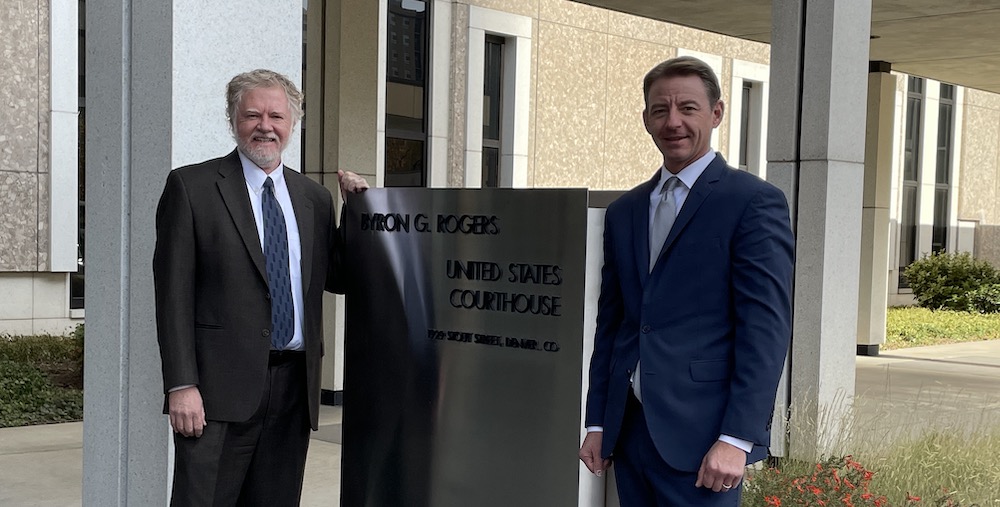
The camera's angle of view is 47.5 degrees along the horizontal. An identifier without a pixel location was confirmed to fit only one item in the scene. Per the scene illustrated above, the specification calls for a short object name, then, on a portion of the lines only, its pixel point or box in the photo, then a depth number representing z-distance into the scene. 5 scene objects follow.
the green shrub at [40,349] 13.04
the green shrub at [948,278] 24.58
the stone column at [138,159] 4.23
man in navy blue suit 2.97
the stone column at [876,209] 16.84
